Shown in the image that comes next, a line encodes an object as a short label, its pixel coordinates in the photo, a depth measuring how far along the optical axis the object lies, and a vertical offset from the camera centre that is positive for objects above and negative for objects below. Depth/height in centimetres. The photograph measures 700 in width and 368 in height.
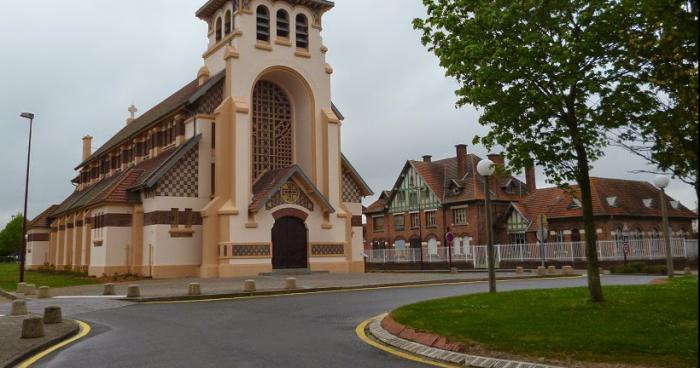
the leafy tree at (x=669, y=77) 641 +229
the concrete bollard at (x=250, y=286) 1964 -90
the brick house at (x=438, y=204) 4959 +443
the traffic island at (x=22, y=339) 905 -134
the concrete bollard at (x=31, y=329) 1067 -117
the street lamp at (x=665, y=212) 2023 +138
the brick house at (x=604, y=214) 4312 +280
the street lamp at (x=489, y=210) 1443 +106
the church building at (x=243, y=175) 3014 +440
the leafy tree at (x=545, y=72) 1037 +324
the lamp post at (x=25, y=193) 2825 +339
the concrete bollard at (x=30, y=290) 2245 -102
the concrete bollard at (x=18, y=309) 1497 -114
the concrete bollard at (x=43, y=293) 2100 -107
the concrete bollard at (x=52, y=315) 1263 -112
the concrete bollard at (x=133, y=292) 1859 -97
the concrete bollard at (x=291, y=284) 2070 -90
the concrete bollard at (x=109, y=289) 2078 -97
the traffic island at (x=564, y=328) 711 -109
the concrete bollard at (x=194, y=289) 1906 -93
